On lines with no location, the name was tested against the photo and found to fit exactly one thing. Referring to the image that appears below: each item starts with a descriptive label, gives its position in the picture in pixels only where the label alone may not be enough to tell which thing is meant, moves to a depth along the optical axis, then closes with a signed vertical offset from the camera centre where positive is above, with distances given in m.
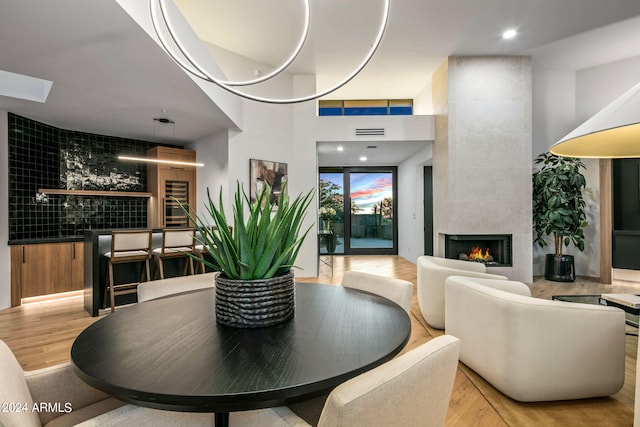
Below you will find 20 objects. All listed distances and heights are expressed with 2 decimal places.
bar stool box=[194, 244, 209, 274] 4.11 -0.49
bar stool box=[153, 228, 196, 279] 3.82 -0.37
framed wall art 5.16 +0.64
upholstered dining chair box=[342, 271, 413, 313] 1.65 -0.40
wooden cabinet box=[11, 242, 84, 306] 4.17 -0.73
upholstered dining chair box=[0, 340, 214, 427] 0.75 -0.54
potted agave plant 1.16 -0.19
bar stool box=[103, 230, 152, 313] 3.55 -0.44
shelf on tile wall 4.80 +0.36
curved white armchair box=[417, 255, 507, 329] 3.00 -0.72
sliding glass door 8.68 +0.19
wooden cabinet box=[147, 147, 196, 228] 5.70 +0.52
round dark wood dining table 0.75 -0.41
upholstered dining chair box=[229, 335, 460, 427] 0.67 -0.41
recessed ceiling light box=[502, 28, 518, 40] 4.29 +2.40
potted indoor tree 4.89 +0.07
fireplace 5.02 -0.57
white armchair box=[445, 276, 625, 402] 1.85 -0.79
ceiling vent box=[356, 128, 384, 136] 5.63 +1.43
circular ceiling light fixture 1.21 +0.65
